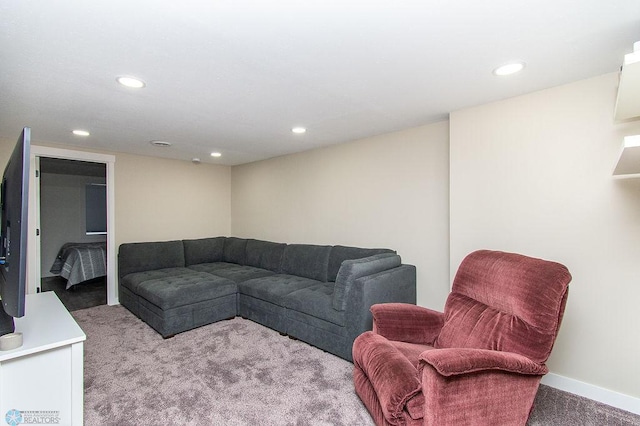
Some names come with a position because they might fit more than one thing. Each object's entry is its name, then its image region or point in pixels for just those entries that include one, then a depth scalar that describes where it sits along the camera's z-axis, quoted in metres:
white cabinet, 1.34
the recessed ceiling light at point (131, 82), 2.03
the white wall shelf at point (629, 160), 1.26
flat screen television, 1.18
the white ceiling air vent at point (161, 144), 3.82
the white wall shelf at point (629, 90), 1.32
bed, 5.09
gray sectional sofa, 2.72
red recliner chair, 1.42
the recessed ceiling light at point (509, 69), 1.87
